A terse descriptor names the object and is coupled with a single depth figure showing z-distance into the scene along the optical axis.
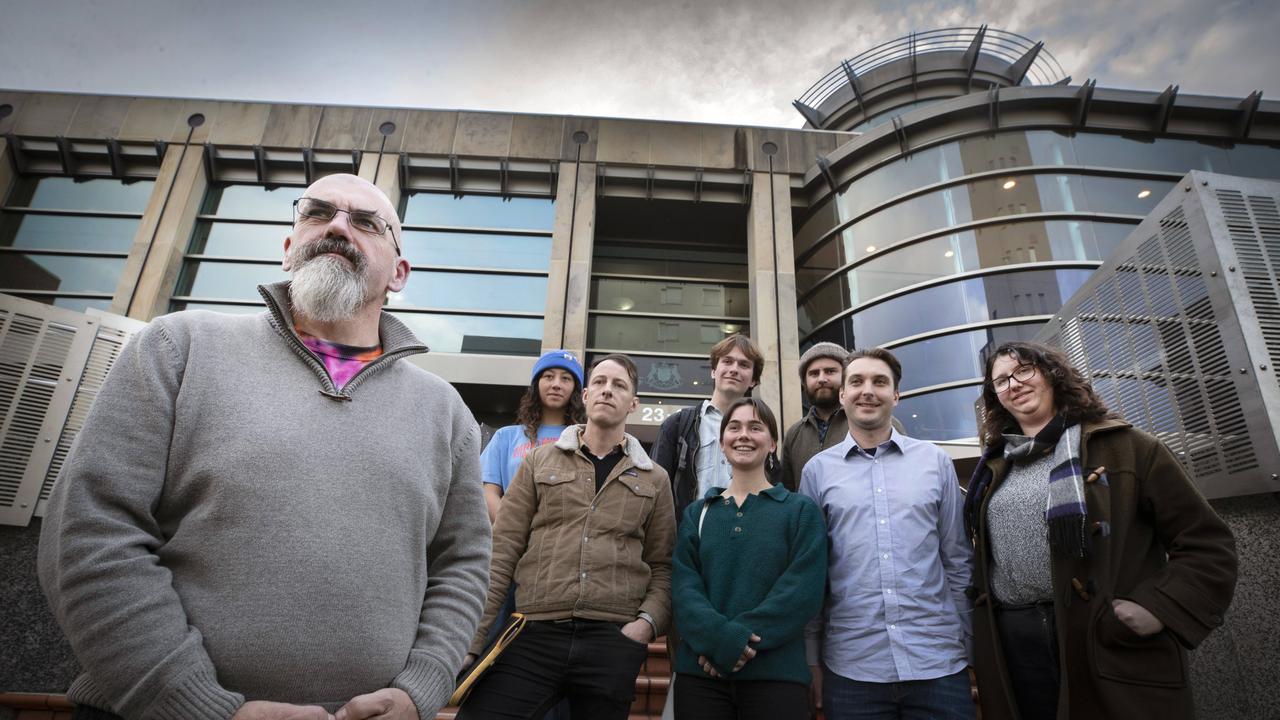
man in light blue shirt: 2.29
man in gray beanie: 3.60
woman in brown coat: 1.94
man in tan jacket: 2.35
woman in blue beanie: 3.77
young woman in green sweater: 2.28
